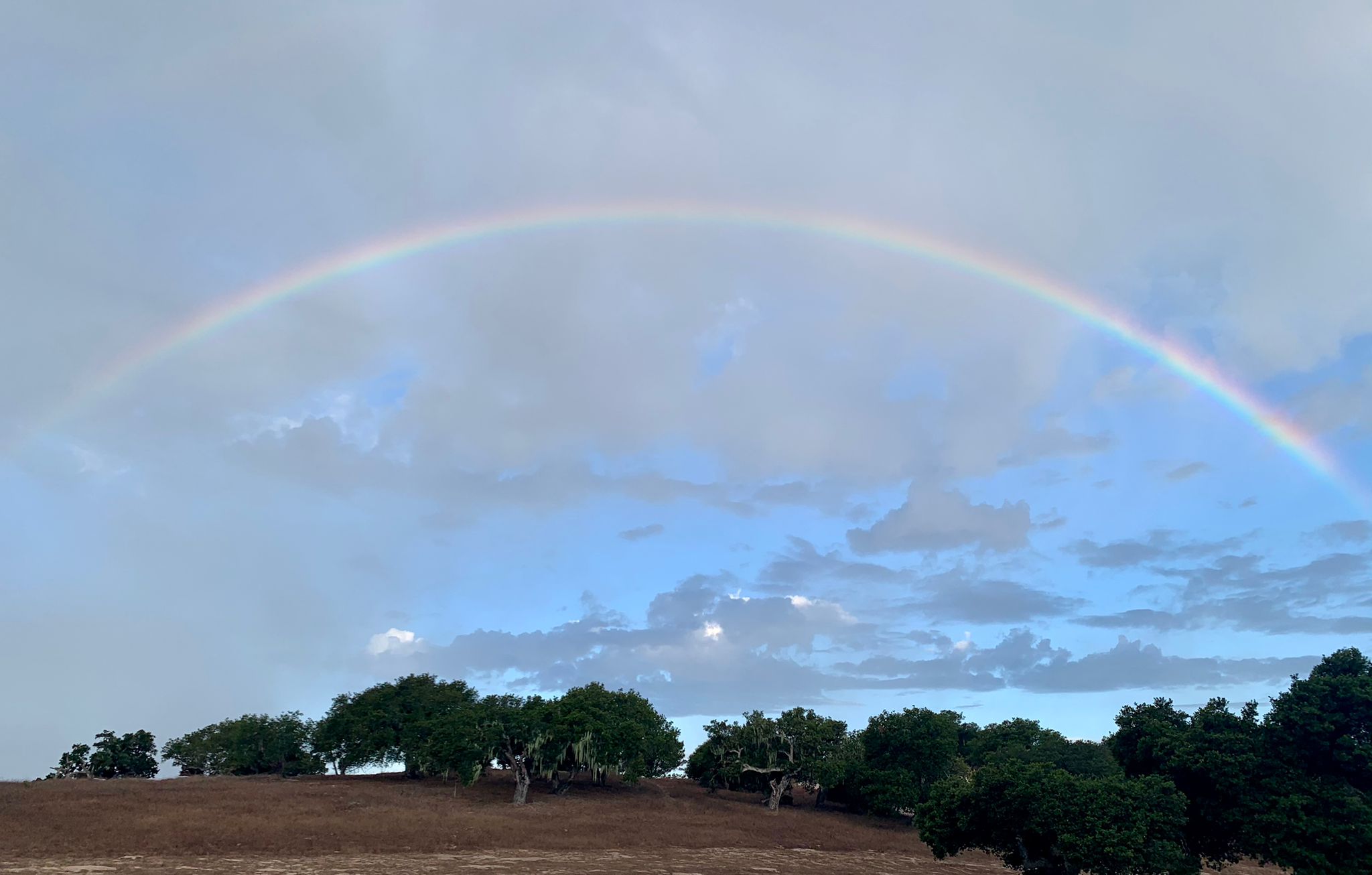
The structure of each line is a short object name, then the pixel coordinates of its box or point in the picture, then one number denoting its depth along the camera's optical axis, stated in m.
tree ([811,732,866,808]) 80.19
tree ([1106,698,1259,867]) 36.41
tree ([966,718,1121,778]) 81.75
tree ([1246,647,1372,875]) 32.94
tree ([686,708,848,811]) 84.06
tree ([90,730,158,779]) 113.50
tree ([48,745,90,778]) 112.12
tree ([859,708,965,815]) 78.56
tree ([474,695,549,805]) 76.44
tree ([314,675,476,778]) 89.50
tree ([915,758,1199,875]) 33.78
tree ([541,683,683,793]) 79.50
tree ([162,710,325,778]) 103.62
